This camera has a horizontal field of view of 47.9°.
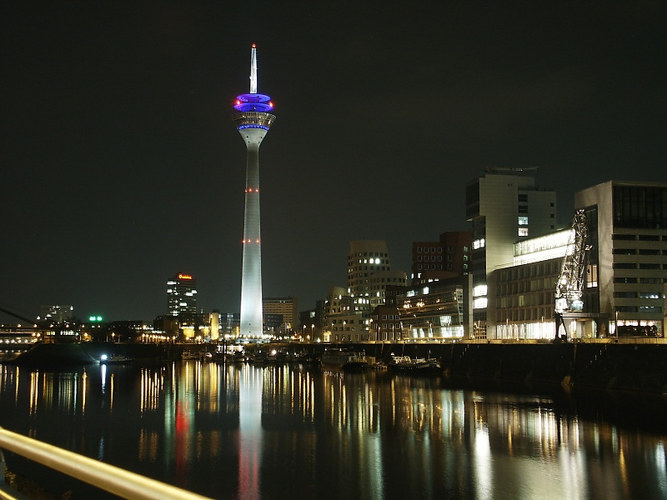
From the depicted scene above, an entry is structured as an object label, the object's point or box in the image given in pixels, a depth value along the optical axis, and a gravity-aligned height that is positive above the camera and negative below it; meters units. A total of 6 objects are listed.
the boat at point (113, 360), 177.38 -9.87
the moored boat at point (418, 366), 114.19 -7.41
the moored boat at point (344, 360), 128.25 -7.50
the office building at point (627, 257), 103.44 +8.58
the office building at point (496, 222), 142.38 +18.62
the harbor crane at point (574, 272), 103.25 +6.63
